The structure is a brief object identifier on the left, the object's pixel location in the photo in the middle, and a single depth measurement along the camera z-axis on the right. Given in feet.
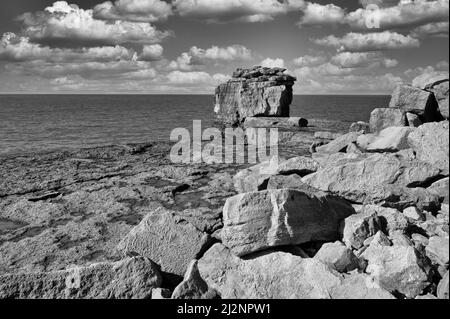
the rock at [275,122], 160.97
